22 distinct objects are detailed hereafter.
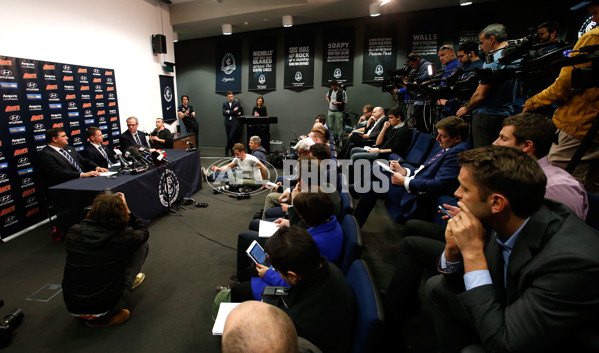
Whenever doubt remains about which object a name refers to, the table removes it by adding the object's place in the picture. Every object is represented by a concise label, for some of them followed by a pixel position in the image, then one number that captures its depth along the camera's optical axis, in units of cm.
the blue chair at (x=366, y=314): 107
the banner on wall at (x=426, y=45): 712
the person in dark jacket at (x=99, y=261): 194
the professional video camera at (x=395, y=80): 487
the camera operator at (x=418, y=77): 488
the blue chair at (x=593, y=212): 136
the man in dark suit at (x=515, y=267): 82
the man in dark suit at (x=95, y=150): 433
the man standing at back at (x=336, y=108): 769
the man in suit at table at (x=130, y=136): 521
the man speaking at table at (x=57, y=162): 352
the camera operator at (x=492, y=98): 262
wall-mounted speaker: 628
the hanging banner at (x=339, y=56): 791
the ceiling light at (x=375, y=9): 631
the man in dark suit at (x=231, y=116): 864
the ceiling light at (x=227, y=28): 771
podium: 770
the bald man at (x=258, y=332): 73
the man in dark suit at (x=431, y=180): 234
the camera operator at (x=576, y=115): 168
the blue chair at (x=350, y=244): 157
